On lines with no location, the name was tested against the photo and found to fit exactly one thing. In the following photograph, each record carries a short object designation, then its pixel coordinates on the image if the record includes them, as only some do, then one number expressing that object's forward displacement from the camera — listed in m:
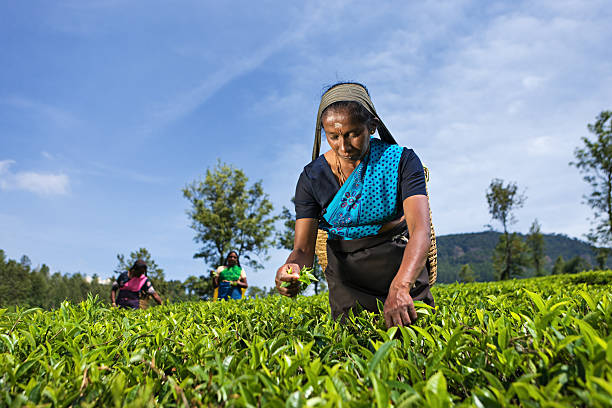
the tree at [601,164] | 33.00
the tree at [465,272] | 64.16
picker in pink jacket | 10.49
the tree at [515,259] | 59.05
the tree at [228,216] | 34.12
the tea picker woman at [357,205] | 2.61
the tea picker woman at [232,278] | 12.30
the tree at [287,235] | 32.88
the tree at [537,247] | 58.91
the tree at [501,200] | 40.81
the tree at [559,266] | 63.61
